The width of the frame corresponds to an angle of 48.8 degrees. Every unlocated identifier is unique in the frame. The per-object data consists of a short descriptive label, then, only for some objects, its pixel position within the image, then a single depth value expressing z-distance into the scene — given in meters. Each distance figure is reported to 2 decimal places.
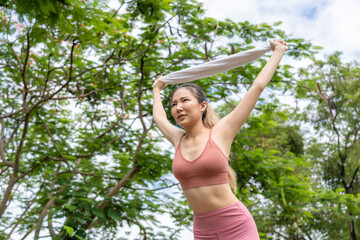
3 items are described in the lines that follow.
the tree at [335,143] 15.23
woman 2.07
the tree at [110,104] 6.00
